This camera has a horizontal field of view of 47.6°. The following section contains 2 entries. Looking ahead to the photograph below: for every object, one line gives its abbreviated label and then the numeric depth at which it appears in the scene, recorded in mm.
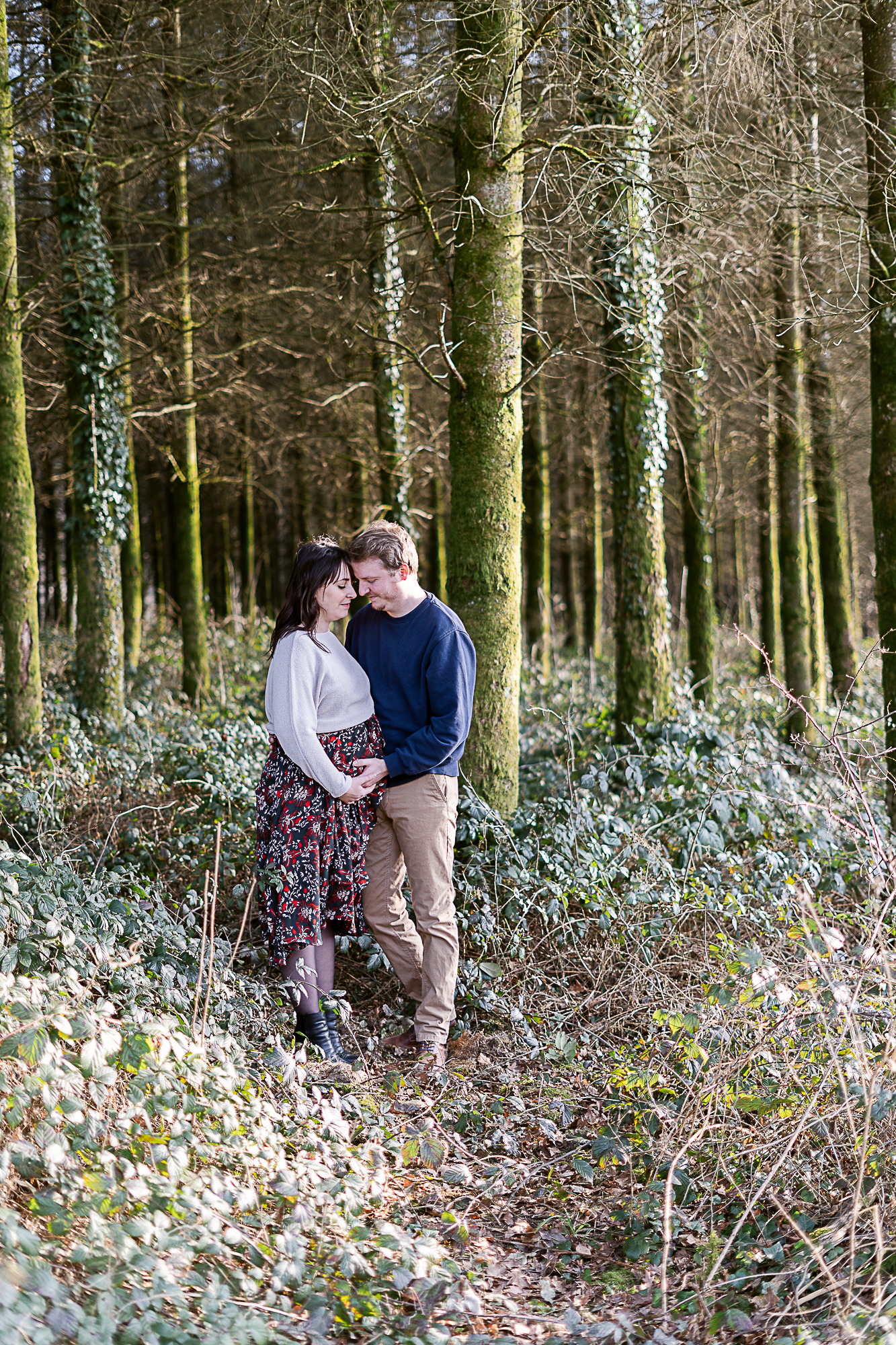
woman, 4336
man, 4496
